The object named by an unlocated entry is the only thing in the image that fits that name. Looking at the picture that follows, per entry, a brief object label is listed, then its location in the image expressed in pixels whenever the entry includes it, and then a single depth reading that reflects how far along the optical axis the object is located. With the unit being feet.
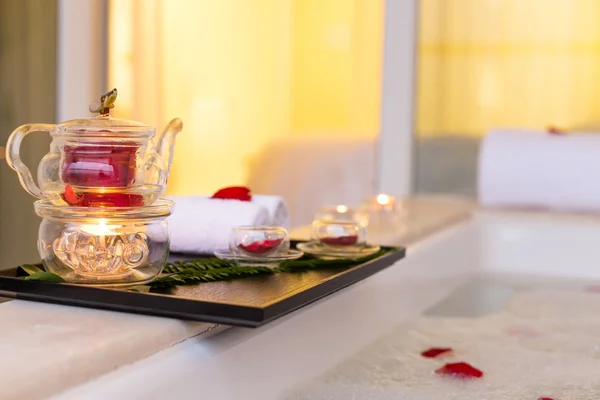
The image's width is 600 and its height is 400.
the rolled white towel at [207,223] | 5.97
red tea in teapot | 4.99
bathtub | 4.64
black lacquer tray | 4.70
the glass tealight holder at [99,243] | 4.95
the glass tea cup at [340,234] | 5.98
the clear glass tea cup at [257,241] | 5.56
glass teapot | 4.99
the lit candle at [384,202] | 8.33
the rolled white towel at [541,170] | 9.10
